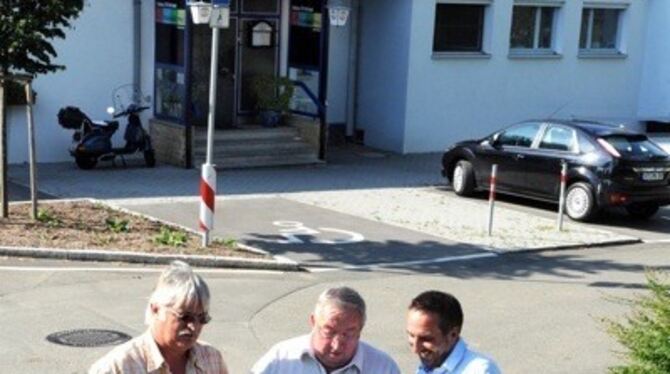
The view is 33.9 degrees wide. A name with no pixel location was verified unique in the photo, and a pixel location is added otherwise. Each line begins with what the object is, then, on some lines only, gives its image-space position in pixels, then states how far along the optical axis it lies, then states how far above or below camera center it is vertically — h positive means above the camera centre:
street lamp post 13.06 -1.33
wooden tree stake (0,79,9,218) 13.82 -2.07
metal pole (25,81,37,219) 13.72 -1.90
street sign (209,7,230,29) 13.47 -0.16
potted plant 21.89 -1.68
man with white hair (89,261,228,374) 4.05 -1.20
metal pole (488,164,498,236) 15.47 -2.48
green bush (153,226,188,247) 13.25 -2.85
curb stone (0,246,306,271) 12.37 -2.89
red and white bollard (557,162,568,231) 16.16 -2.57
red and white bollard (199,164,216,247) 13.06 -2.35
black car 16.75 -2.25
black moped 19.11 -2.43
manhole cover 9.32 -2.89
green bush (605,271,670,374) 6.00 -1.72
